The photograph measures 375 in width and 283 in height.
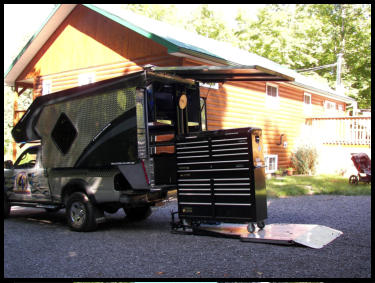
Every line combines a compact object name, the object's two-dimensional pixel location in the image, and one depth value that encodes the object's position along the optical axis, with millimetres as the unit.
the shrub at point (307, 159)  17875
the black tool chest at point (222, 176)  6434
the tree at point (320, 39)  33062
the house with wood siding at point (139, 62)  13180
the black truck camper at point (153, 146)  6586
